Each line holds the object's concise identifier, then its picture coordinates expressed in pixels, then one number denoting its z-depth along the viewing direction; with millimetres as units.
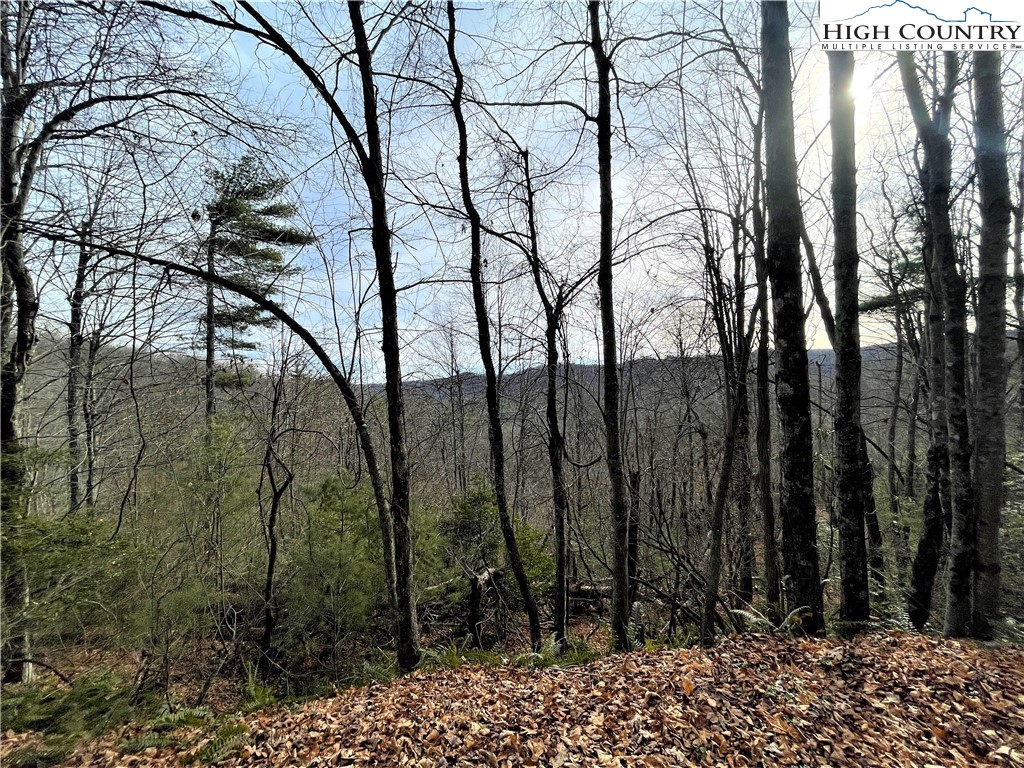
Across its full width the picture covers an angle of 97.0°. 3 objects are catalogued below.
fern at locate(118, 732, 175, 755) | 3135
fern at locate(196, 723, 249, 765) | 3023
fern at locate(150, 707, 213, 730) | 3514
